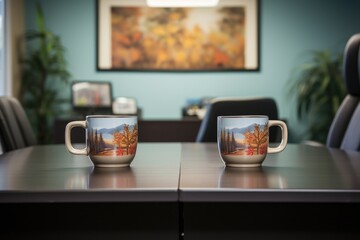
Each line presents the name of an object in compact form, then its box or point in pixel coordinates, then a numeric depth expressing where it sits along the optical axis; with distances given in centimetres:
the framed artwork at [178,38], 387
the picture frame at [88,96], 376
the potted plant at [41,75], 371
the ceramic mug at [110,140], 79
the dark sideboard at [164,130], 338
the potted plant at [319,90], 369
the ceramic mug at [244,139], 79
